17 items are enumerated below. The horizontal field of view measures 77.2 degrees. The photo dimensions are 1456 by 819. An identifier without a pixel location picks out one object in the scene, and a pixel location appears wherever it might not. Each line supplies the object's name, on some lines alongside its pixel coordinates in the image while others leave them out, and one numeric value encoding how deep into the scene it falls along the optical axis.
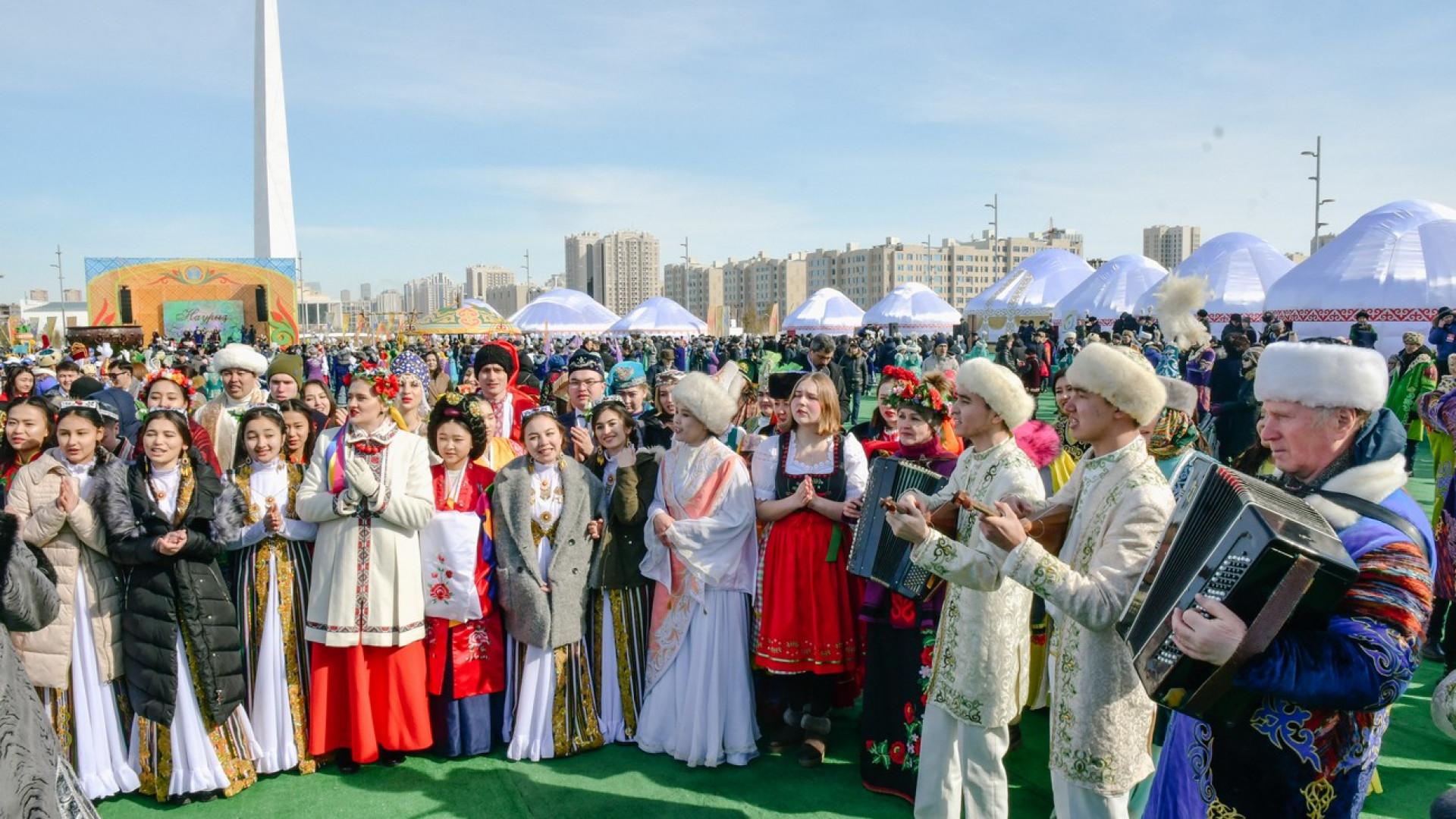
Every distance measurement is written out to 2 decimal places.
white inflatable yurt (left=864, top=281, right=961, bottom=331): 34.88
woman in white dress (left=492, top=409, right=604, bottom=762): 4.02
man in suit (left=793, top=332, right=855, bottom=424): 10.23
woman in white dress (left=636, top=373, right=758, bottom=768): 4.02
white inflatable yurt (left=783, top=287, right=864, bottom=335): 34.72
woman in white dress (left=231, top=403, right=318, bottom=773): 3.90
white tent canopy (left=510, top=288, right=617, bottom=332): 33.62
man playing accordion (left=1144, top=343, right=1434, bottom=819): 1.71
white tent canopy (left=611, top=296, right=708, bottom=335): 32.94
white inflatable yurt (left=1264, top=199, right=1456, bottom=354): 20.27
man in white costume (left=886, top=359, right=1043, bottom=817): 3.10
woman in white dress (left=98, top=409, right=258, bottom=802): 3.63
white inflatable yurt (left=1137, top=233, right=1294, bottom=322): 28.22
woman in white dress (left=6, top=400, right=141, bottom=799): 3.56
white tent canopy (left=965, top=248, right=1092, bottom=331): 36.16
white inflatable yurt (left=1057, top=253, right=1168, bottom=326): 32.12
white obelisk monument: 48.62
